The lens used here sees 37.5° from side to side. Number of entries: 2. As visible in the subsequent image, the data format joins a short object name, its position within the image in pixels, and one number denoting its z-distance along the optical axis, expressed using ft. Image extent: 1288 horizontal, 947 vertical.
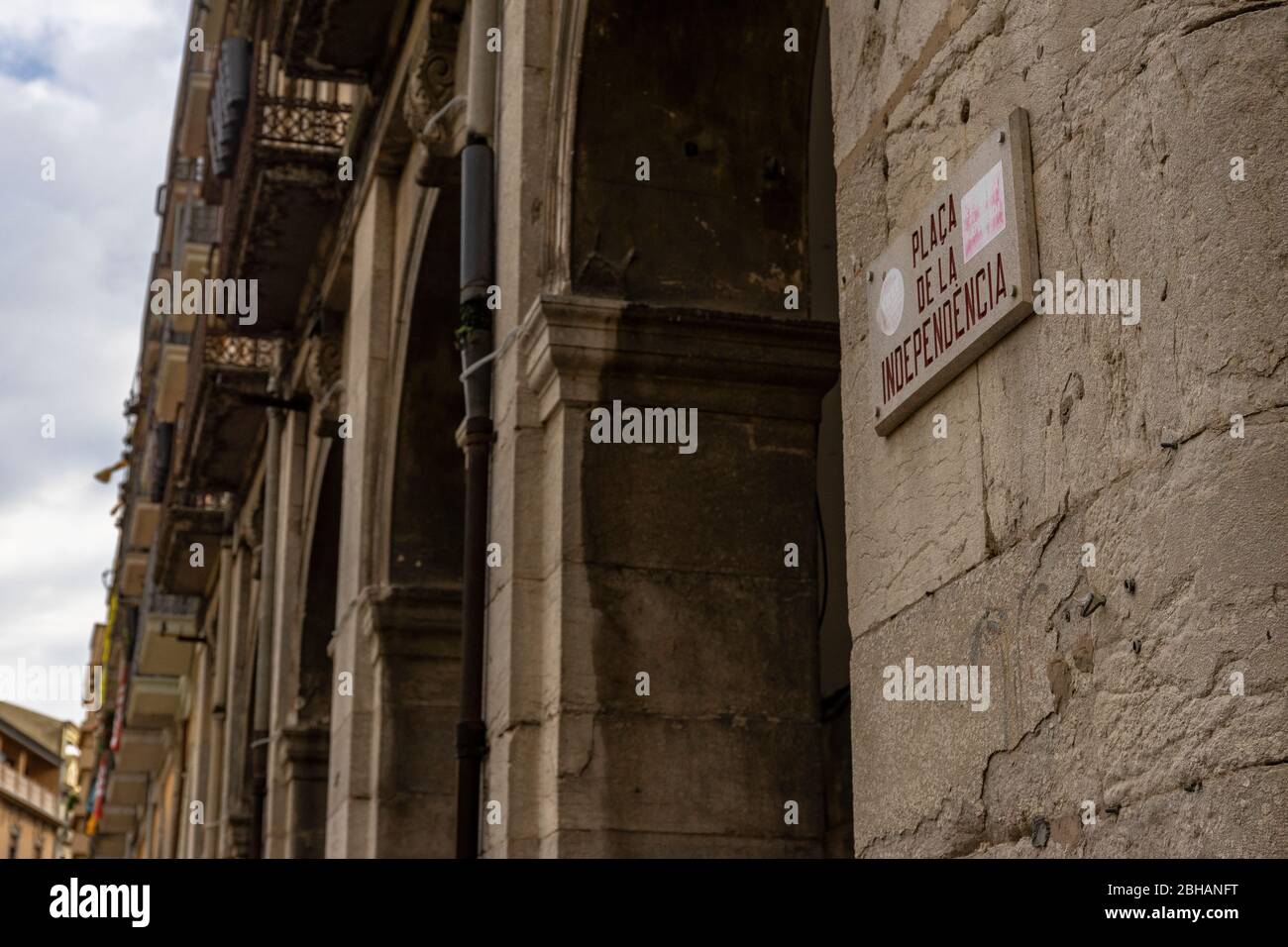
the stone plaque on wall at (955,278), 10.89
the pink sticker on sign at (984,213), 11.11
